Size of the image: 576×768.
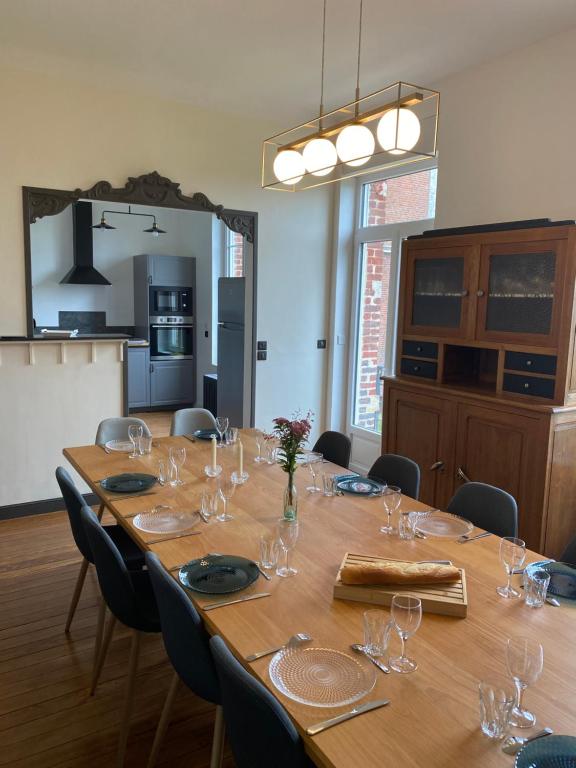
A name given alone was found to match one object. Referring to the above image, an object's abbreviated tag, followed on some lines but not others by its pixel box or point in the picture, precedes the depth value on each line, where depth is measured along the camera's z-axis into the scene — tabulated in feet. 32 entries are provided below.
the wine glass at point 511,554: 6.26
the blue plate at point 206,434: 11.57
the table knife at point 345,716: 4.07
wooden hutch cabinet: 10.43
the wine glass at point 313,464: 9.04
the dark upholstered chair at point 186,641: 5.52
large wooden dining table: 4.00
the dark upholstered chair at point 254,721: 4.09
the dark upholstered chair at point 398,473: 9.77
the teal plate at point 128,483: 8.62
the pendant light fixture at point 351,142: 7.03
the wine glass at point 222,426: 11.02
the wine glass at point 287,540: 6.34
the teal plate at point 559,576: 6.02
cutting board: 5.55
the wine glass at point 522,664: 4.32
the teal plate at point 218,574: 5.94
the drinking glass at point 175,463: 8.98
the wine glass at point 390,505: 7.56
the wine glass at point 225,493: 7.84
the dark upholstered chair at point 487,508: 8.10
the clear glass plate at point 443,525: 7.47
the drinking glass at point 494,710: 4.03
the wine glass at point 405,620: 4.81
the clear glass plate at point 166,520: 7.41
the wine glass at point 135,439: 10.35
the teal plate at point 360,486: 8.87
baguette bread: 5.83
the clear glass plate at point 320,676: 4.42
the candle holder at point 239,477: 9.21
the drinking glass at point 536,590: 5.73
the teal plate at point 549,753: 3.76
